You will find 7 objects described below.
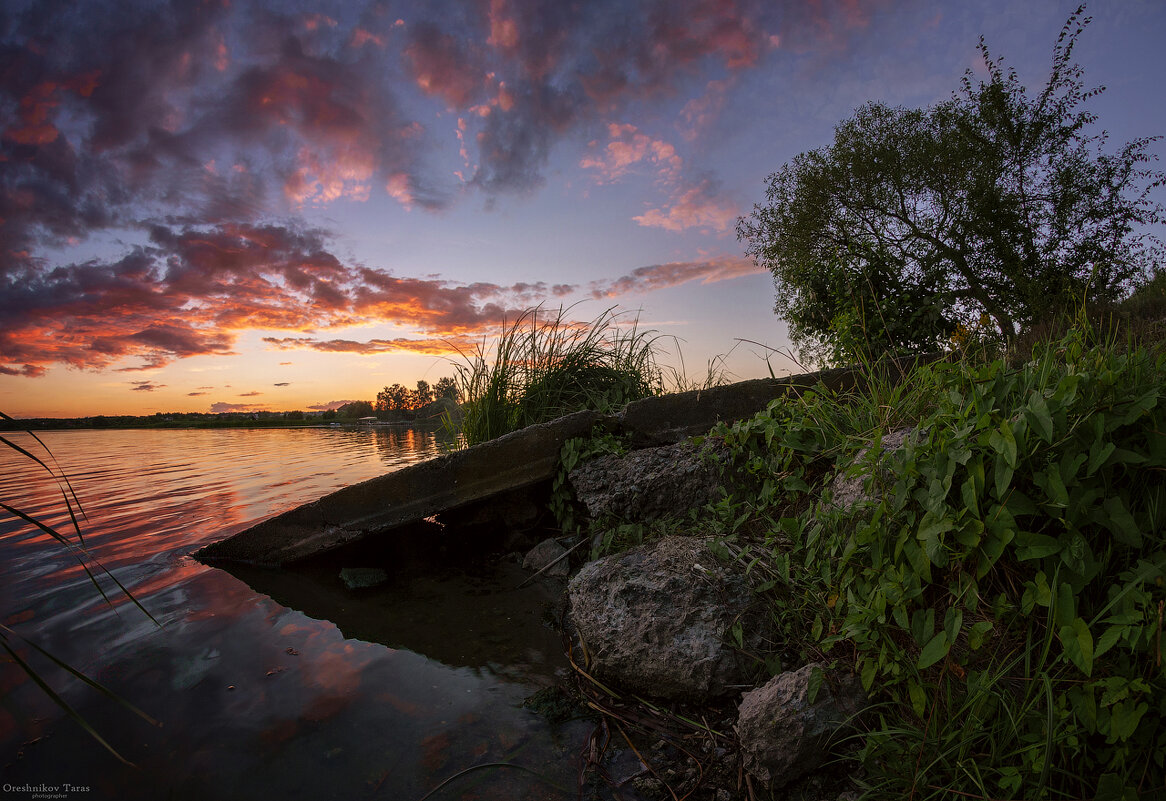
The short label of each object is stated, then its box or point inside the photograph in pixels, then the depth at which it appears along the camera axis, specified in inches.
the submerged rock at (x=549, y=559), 147.5
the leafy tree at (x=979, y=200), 595.8
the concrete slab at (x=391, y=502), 159.8
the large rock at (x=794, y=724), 66.8
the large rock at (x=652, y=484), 134.6
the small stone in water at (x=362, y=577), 145.3
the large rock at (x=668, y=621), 85.2
